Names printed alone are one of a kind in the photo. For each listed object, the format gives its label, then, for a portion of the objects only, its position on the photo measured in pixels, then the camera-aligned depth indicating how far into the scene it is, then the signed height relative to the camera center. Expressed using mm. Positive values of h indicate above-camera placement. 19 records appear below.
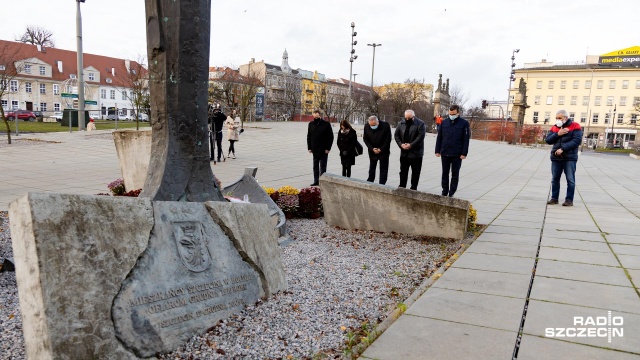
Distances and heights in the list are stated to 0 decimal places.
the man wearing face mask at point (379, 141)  9593 -344
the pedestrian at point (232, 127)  16328 -357
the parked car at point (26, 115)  42034 -774
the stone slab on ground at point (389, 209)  6047 -1195
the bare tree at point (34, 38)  63188 +10004
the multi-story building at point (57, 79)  61094 +4454
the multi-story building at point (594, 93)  77000 +7587
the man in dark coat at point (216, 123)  14906 -219
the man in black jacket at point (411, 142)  8914 -320
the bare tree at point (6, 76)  20312 +1475
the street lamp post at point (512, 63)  44750 +6912
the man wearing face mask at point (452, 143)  8695 -286
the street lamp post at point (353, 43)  31422 +5768
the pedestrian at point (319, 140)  10609 -422
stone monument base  2322 -976
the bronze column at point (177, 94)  3926 +189
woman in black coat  10320 -473
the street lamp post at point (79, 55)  21828 +2711
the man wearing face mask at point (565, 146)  8336 -213
